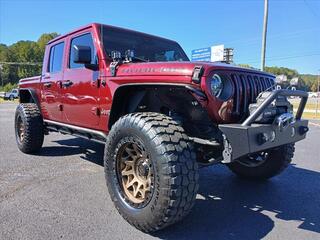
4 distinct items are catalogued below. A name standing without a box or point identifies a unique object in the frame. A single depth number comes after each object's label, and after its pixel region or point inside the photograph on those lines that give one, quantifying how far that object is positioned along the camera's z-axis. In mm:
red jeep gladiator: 2164
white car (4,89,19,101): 39965
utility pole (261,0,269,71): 12871
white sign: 22224
